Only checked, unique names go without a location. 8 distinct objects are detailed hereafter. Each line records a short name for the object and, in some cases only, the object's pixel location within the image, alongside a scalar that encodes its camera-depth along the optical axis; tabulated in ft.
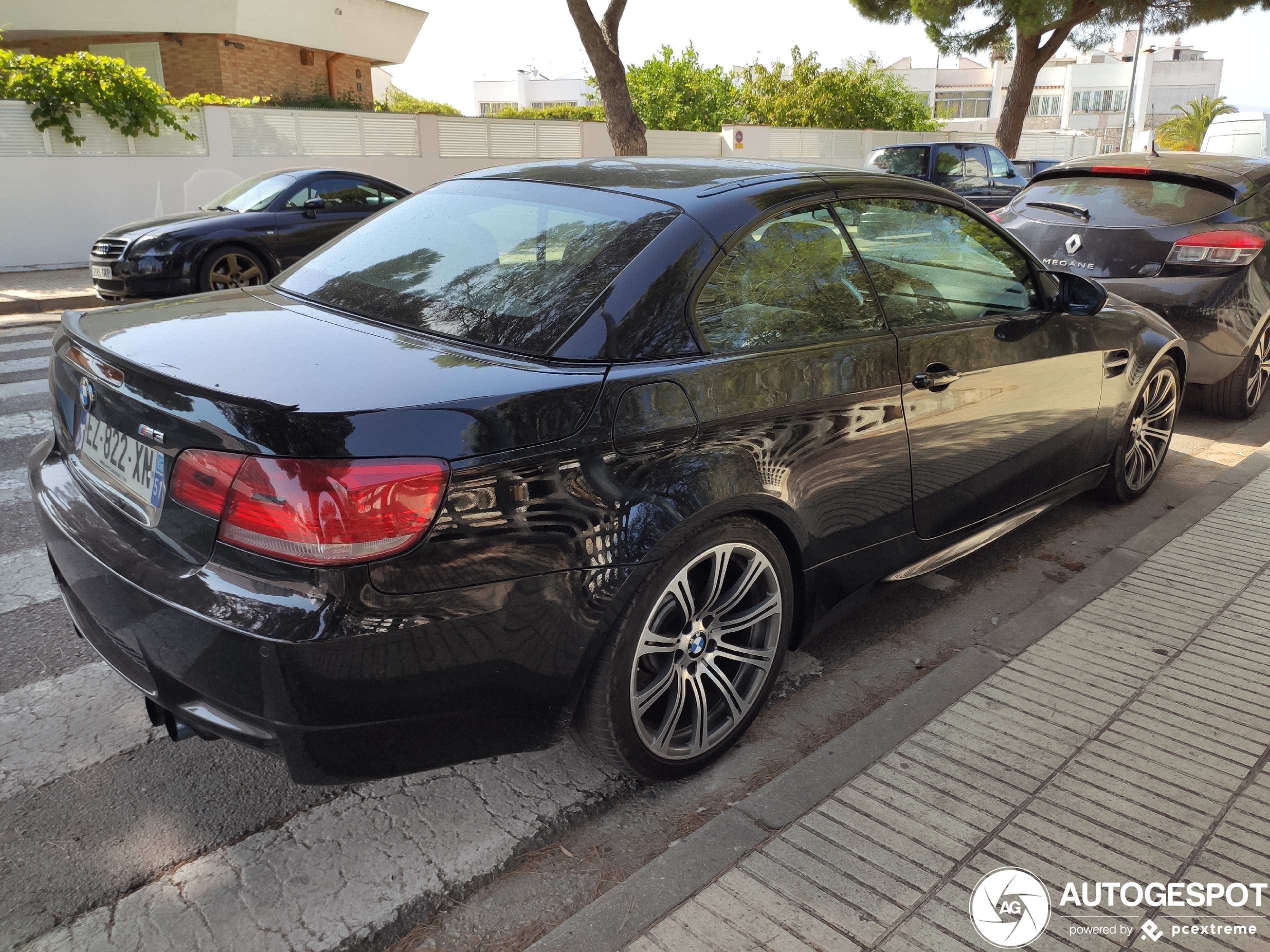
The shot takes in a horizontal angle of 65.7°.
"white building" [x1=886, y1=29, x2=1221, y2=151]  258.16
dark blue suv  51.57
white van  51.08
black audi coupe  32.73
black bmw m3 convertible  6.67
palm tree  205.46
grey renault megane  19.81
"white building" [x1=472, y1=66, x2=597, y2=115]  282.56
